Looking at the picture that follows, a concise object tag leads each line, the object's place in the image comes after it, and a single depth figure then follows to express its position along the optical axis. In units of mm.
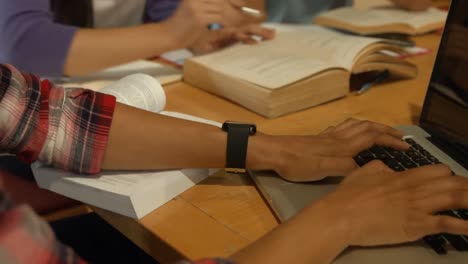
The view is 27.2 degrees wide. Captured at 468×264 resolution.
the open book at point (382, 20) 1503
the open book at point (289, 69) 1226
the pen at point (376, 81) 1313
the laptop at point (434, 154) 910
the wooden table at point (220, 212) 948
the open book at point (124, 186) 985
